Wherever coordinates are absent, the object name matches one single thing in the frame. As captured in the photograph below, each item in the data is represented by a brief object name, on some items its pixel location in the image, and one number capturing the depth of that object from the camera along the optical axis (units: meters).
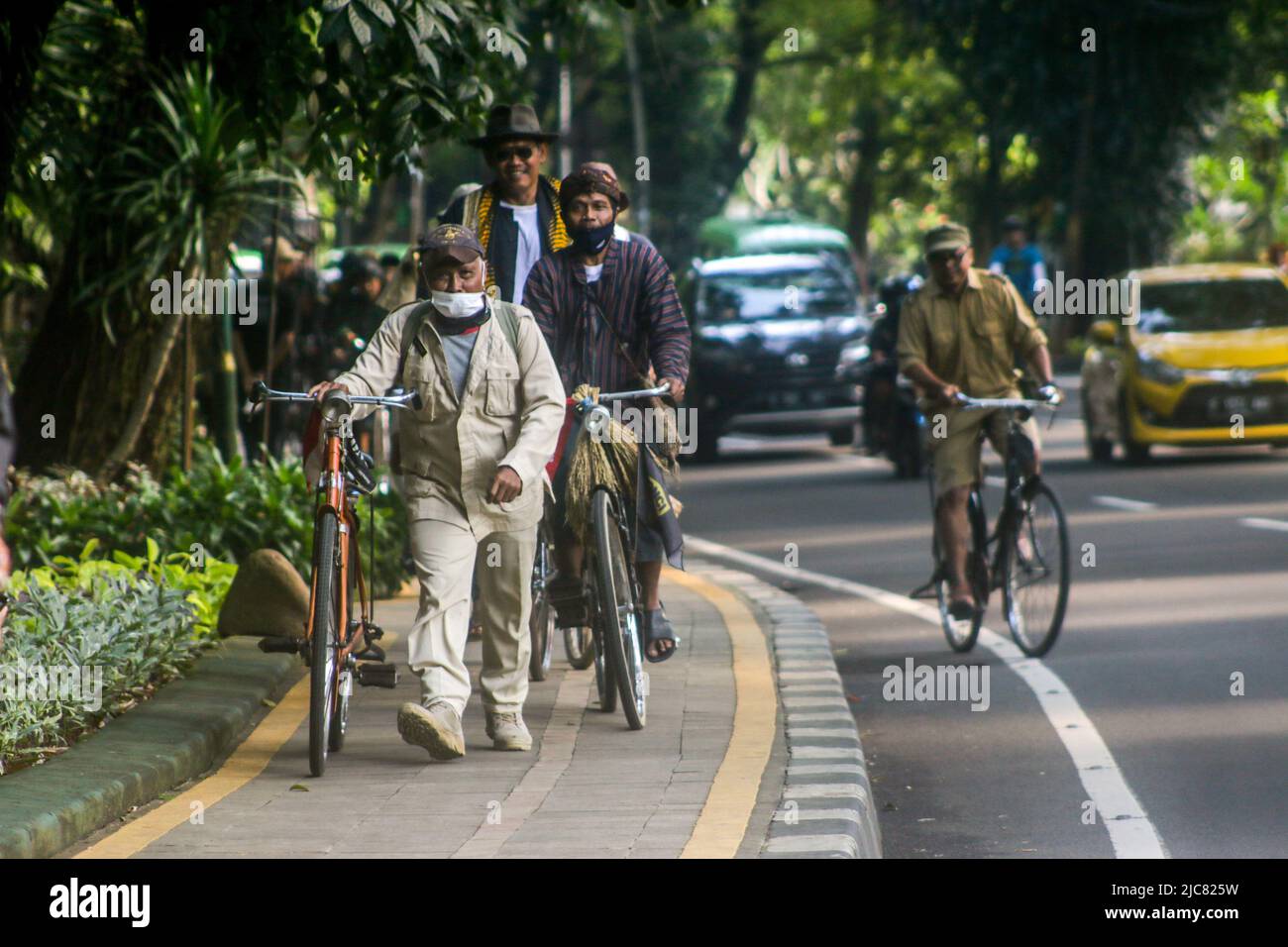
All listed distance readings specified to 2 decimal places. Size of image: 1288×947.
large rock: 18.64
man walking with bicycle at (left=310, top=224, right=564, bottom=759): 14.55
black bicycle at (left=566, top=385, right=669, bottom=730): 15.30
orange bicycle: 14.01
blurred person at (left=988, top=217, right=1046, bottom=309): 38.53
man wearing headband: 16.62
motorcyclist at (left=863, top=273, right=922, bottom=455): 38.41
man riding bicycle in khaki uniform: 20.19
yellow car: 38.50
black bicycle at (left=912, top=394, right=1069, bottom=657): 19.80
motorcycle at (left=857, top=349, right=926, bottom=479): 38.19
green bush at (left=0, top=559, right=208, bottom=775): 14.19
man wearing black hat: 17.23
